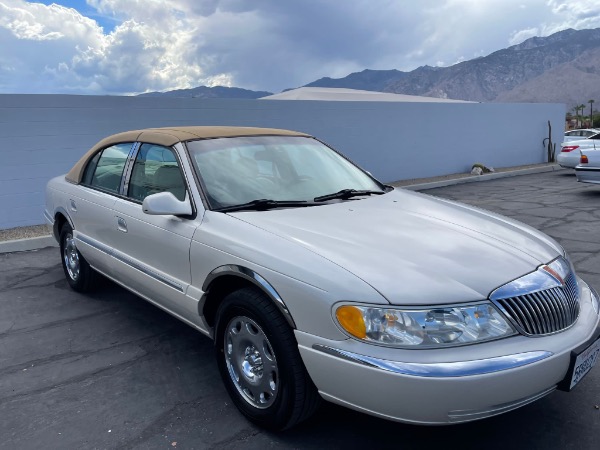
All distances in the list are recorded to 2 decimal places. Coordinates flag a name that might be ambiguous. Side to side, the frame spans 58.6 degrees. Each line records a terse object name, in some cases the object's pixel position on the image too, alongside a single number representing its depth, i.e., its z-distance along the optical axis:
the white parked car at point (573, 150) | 14.40
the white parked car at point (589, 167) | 10.69
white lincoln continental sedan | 2.32
